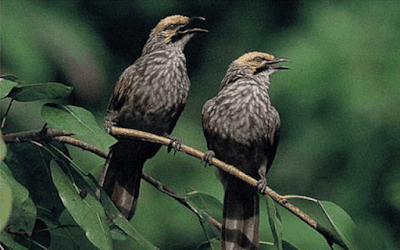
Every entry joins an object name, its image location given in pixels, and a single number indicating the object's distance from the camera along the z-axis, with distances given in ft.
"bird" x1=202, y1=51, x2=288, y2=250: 20.47
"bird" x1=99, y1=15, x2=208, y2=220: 20.37
